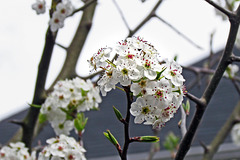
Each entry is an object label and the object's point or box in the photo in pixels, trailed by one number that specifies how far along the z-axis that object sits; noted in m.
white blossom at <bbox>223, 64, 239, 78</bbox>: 2.31
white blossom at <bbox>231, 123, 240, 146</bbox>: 2.39
